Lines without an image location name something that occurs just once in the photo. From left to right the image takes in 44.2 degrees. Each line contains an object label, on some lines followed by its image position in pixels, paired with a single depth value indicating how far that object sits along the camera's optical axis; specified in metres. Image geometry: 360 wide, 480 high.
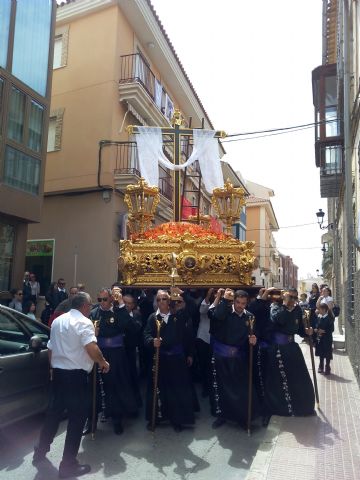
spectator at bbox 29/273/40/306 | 10.31
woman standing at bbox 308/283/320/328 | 11.71
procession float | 6.71
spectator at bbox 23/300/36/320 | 8.92
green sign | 13.24
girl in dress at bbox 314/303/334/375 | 8.06
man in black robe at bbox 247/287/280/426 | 5.68
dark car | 4.30
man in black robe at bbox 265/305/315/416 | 5.28
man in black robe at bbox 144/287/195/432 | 4.95
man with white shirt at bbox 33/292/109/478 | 3.83
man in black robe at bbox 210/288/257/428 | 5.06
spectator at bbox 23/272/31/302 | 9.98
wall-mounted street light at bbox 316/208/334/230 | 15.56
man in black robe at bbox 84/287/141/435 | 4.96
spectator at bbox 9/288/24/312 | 8.52
